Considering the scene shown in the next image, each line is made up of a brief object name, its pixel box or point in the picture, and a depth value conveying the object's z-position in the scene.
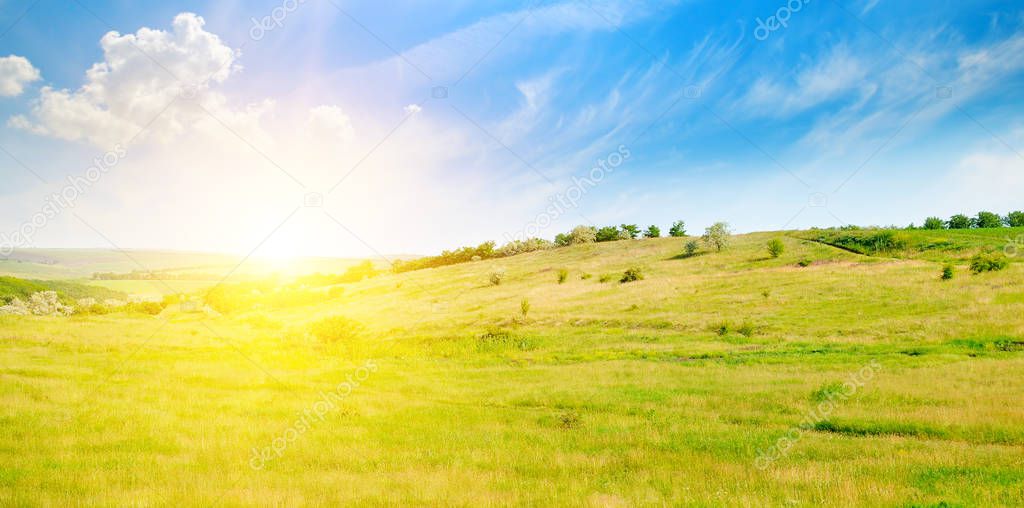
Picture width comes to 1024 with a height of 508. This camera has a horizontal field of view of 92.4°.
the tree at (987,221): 95.38
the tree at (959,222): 98.38
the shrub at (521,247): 131.38
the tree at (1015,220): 93.06
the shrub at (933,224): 97.62
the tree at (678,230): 120.56
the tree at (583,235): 128.25
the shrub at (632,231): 126.62
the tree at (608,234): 128.00
